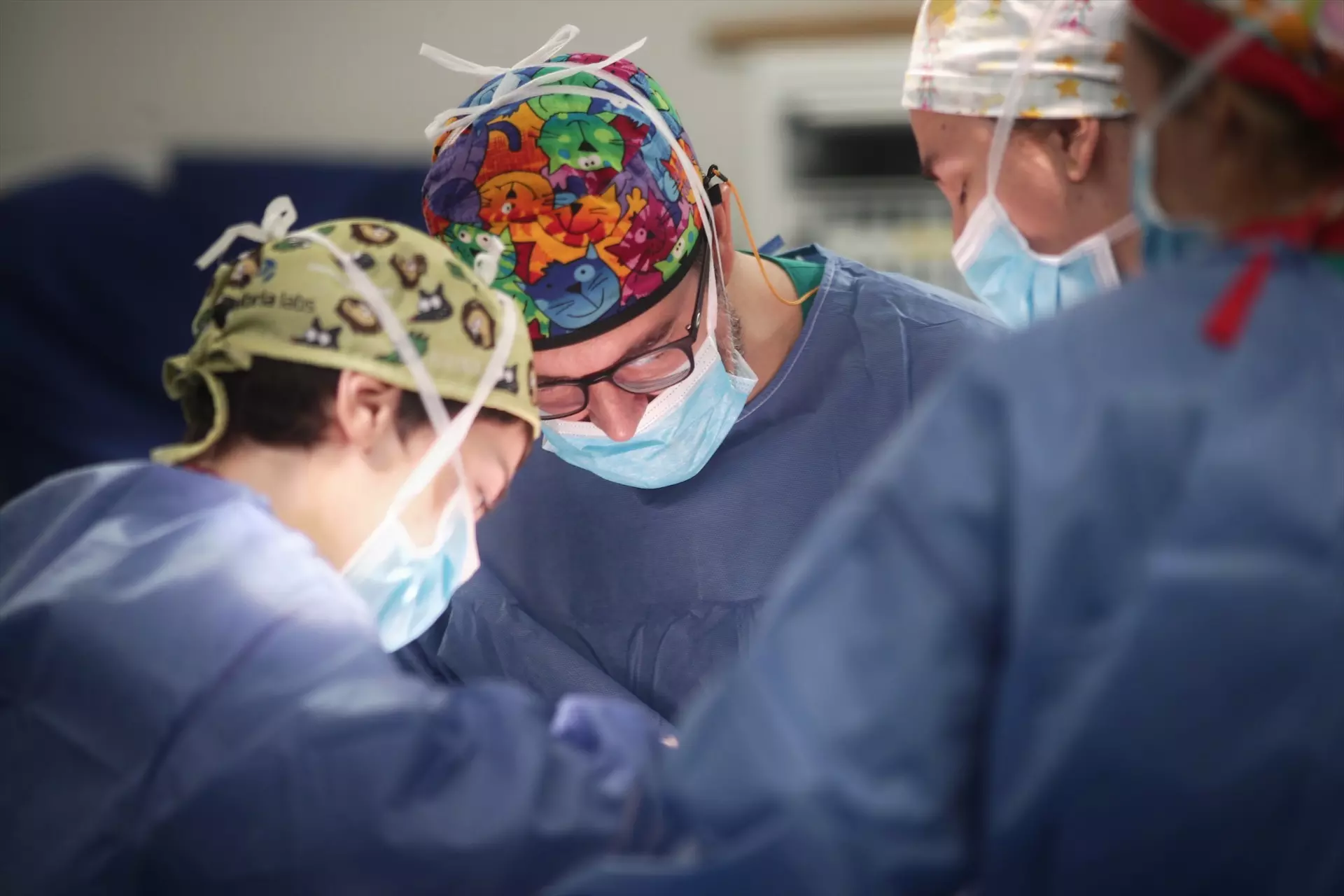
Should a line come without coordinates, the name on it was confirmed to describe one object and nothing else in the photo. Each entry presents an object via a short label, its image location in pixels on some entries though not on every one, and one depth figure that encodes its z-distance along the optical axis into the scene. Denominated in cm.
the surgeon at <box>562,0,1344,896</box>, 349
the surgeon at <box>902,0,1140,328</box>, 390
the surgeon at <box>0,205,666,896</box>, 362
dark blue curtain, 448
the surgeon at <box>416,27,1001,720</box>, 392
